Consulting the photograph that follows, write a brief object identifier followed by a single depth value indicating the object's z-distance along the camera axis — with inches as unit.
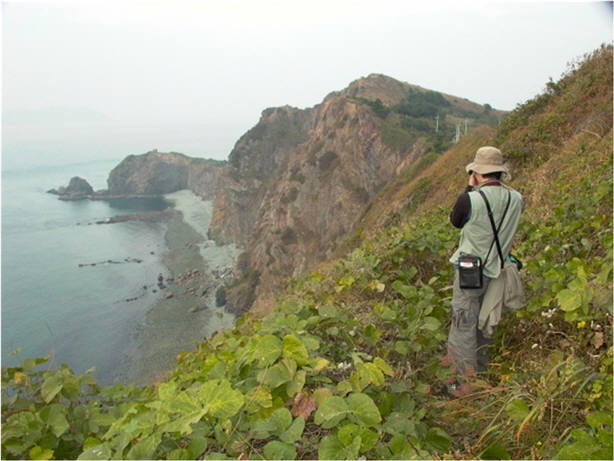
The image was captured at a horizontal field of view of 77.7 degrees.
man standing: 147.1
